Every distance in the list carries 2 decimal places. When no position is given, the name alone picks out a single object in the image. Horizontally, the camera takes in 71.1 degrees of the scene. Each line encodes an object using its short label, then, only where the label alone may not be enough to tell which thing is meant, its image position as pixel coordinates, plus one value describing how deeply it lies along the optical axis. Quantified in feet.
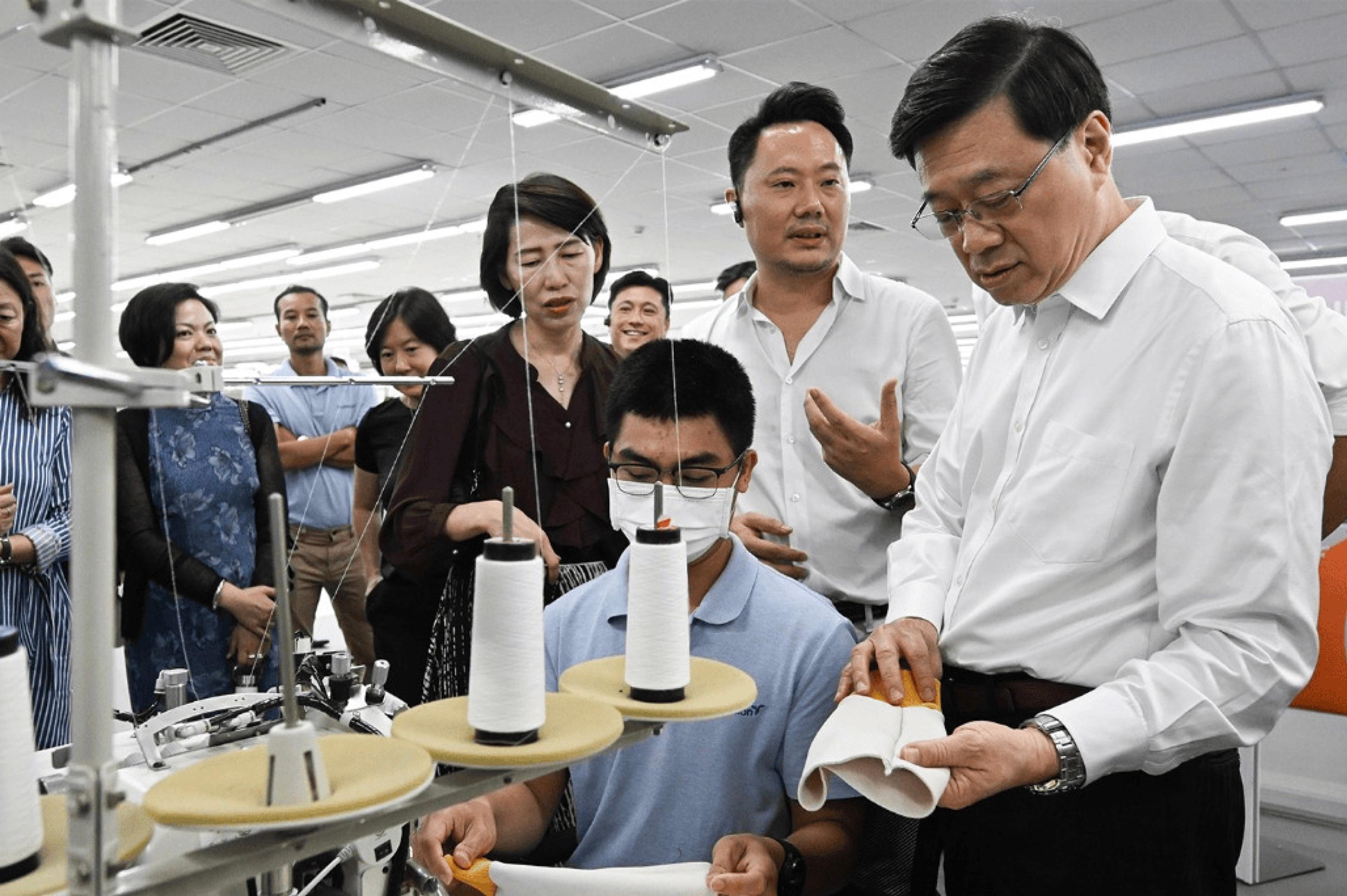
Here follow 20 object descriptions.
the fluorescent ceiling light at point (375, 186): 21.32
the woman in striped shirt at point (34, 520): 5.90
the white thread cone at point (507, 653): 2.96
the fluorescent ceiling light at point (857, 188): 25.31
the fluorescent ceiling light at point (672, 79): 17.21
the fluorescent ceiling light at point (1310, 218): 28.27
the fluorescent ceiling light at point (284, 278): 23.88
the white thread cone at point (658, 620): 3.42
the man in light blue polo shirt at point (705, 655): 4.27
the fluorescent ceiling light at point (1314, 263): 34.65
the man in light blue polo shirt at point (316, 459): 7.01
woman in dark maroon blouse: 4.96
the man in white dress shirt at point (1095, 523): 3.21
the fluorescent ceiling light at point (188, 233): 23.75
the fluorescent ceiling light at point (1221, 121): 19.08
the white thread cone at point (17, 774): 2.24
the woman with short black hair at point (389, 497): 6.18
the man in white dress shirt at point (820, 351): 5.92
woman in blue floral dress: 5.19
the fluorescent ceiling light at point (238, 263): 28.22
